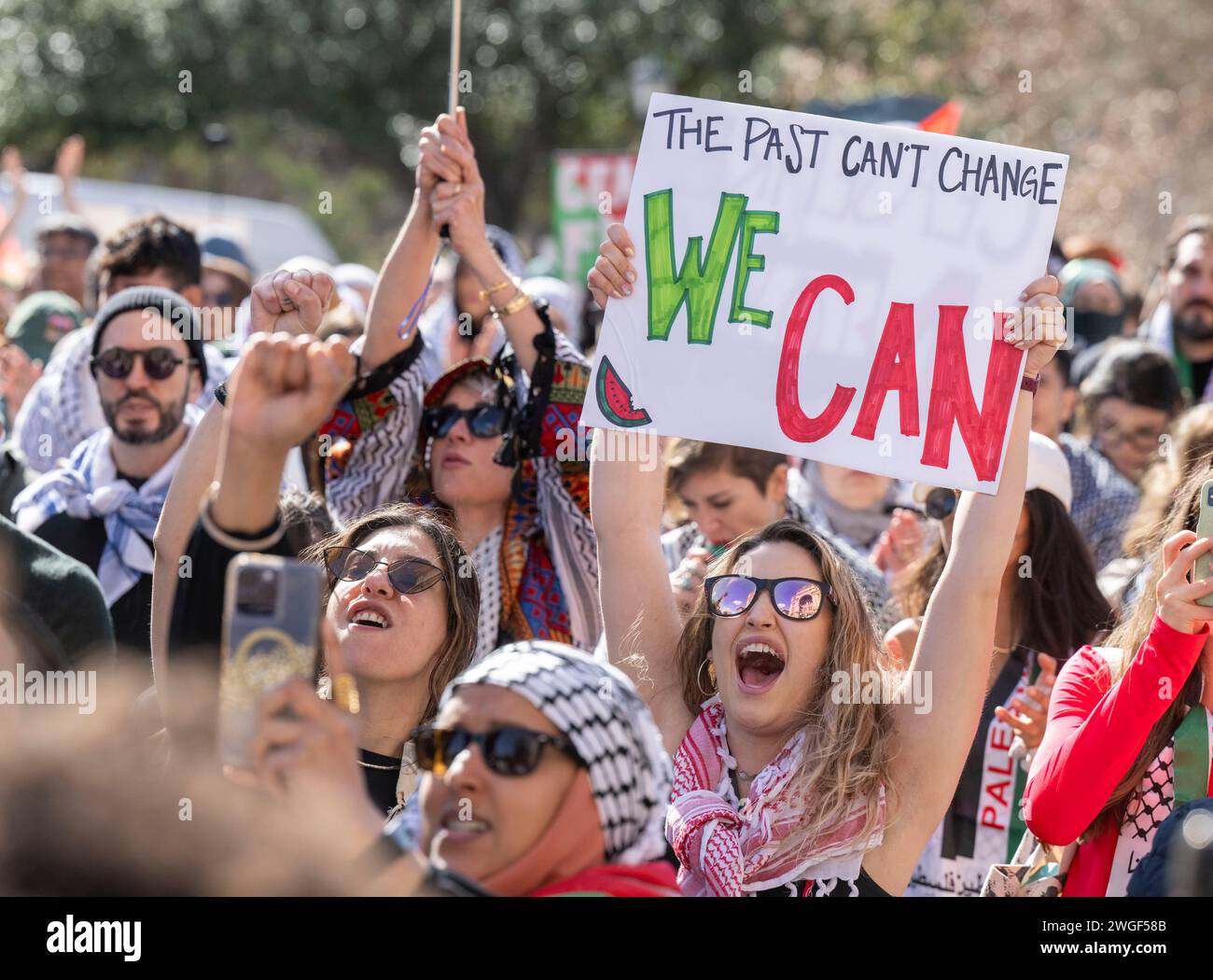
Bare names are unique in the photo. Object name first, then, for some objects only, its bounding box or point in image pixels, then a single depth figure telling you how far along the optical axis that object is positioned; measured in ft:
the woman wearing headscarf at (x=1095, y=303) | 23.52
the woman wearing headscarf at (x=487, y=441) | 12.63
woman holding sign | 9.12
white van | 39.96
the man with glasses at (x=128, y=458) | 13.08
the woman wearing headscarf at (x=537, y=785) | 6.95
